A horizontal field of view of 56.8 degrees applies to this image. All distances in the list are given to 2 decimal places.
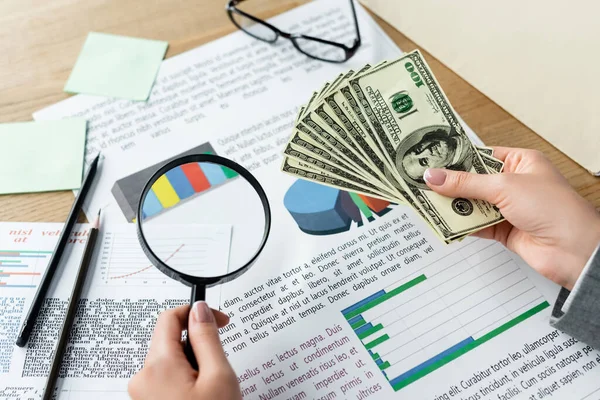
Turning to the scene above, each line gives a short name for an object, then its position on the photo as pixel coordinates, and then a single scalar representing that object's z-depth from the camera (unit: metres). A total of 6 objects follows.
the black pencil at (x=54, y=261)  0.83
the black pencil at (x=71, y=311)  0.79
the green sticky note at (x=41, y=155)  0.97
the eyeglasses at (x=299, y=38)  1.10
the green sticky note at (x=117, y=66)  1.08
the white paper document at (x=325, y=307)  0.81
